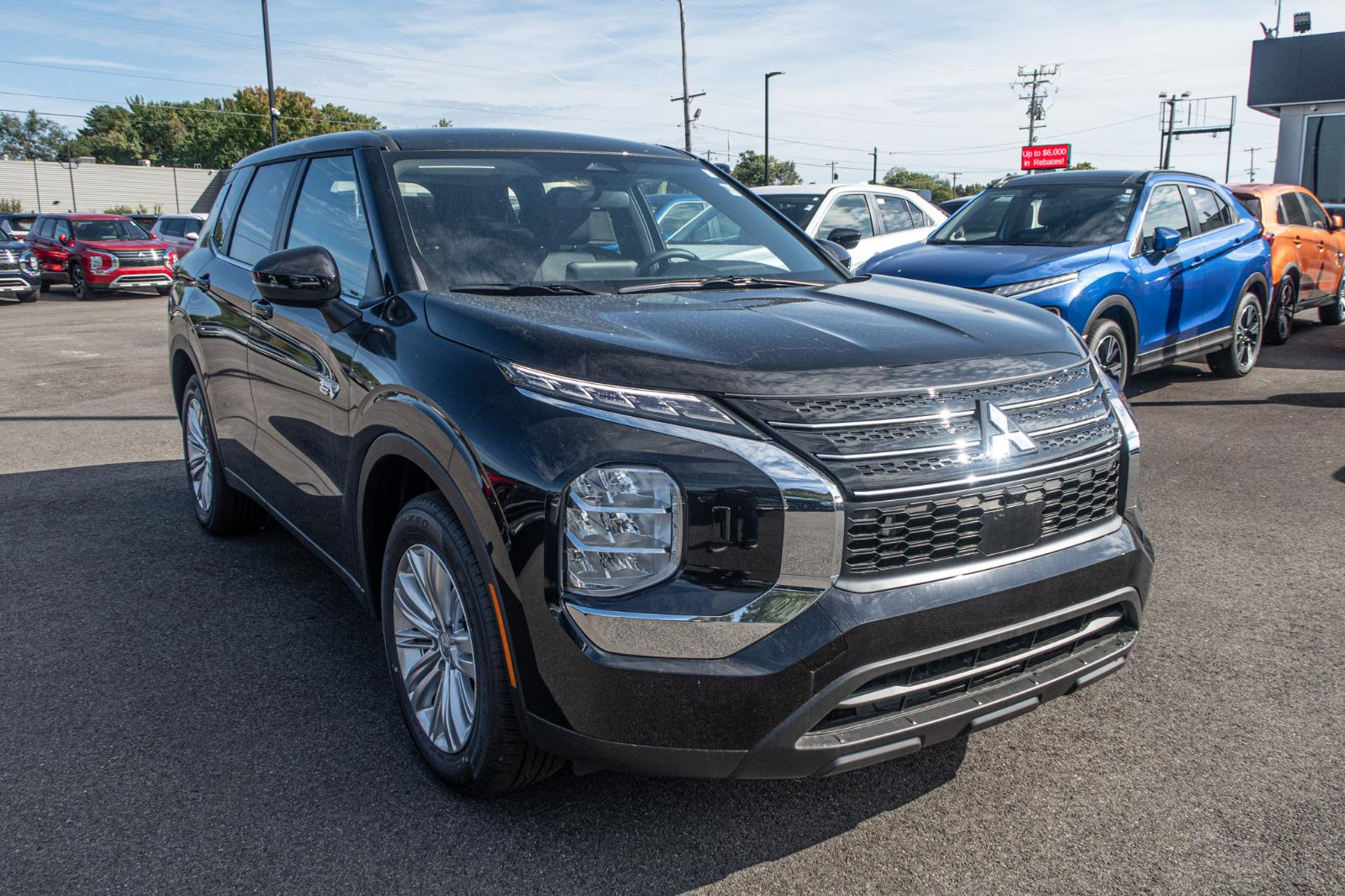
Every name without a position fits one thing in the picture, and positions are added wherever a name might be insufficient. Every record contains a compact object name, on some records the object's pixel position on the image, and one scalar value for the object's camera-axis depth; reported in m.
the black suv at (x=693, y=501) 2.35
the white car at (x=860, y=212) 11.96
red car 22.56
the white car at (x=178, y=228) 25.91
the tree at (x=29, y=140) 129.50
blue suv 7.62
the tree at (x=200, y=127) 86.62
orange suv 11.27
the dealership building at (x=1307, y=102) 27.36
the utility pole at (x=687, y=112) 42.38
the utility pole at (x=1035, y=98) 82.00
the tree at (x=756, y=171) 87.01
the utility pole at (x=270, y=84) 28.14
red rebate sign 63.84
